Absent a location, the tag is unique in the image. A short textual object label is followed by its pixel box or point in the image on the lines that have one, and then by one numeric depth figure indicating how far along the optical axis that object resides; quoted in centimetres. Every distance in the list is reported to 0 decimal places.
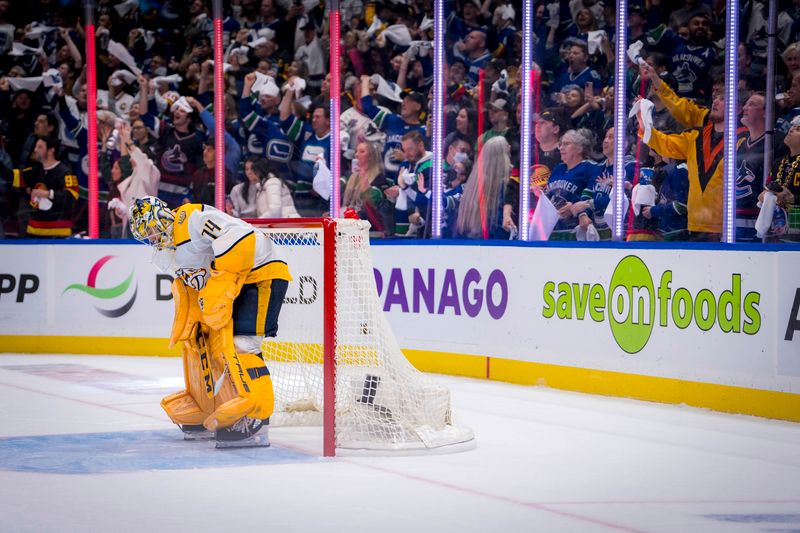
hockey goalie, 1045
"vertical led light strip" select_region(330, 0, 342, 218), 1859
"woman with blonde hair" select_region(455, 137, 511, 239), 1778
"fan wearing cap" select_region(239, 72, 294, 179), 2114
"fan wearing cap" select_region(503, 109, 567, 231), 1711
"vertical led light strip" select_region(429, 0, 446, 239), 1784
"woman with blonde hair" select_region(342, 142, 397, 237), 1956
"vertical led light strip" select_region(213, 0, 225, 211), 2003
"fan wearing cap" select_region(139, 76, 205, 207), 2164
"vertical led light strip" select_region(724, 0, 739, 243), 1356
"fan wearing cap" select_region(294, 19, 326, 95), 2148
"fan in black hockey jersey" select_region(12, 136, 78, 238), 2170
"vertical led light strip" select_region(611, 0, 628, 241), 1516
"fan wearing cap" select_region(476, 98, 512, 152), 1831
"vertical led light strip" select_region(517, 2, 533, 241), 1652
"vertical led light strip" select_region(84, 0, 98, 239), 2041
